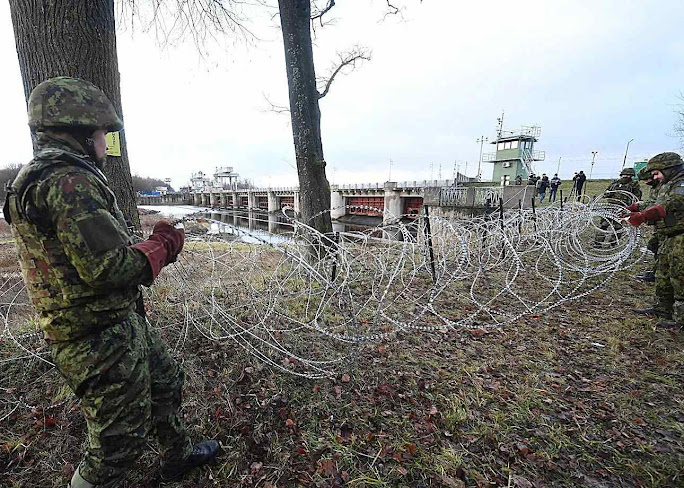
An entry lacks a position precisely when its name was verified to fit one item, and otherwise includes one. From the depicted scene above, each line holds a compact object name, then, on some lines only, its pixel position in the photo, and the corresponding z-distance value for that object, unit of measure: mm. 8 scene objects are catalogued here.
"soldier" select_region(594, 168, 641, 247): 7996
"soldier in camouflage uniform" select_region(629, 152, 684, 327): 3873
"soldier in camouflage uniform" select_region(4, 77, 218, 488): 1359
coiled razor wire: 3145
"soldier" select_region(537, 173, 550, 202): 21712
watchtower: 38031
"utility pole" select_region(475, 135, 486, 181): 40062
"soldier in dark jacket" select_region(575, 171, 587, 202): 18823
